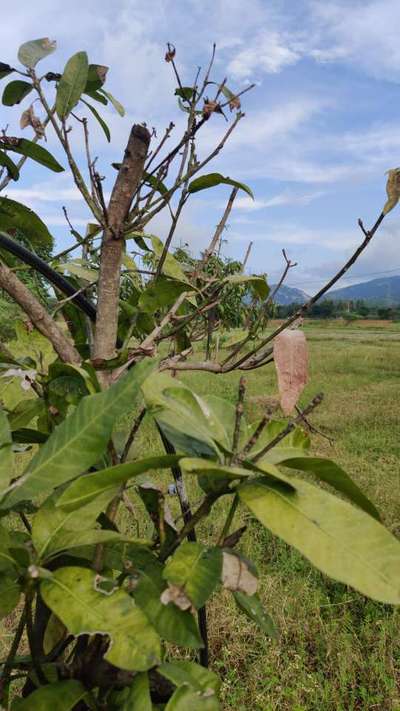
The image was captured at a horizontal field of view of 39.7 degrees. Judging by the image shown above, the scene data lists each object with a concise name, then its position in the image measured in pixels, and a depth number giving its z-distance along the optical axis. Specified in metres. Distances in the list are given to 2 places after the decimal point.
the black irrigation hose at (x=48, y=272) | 0.61
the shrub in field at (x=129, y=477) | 0.37
